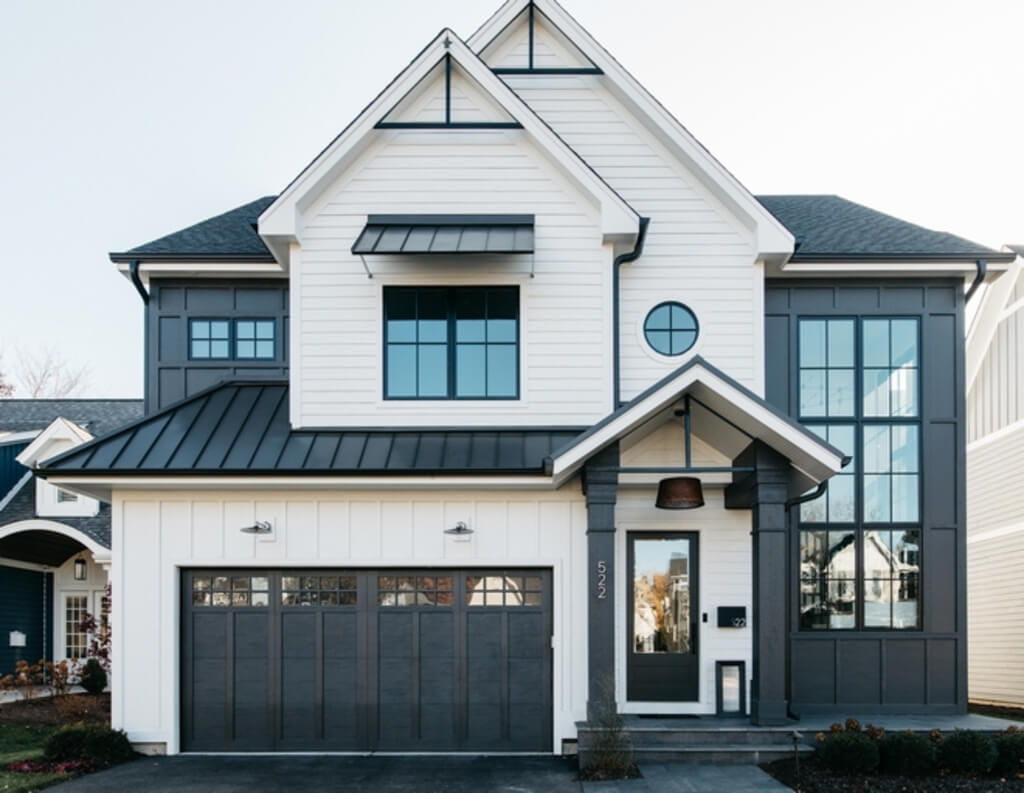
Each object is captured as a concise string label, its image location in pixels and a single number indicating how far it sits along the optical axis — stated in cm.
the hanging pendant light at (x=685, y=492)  906
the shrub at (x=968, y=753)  826
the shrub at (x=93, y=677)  1402
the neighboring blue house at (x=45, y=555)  1573
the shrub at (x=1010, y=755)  838
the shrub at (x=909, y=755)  825
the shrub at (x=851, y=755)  817
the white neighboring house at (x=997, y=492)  1600
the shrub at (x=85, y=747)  898
